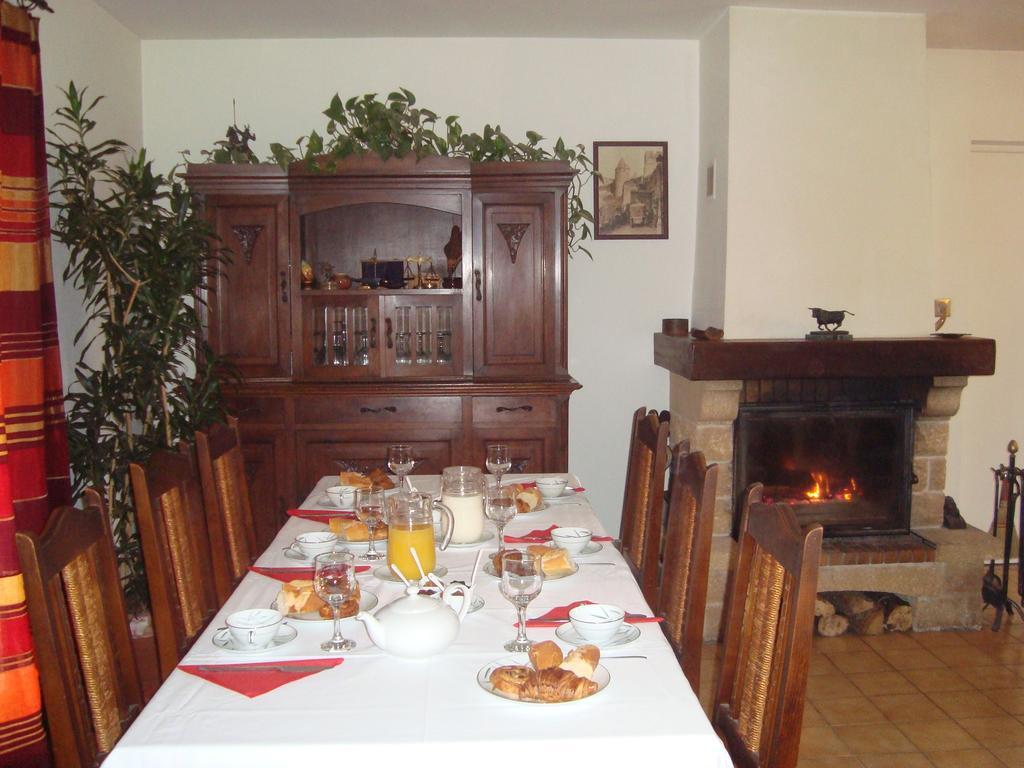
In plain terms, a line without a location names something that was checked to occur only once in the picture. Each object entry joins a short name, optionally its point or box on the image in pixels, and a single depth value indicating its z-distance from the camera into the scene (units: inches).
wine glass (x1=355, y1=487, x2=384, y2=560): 86.8
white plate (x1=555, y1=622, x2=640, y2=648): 64.4
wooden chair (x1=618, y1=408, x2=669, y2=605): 105.4
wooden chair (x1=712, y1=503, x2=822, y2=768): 58.6
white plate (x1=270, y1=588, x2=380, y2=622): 69.6
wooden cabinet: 153.9
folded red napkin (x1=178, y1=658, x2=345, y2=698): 58.0
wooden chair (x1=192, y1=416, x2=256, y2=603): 100.0
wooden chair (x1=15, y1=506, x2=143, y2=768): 59.3
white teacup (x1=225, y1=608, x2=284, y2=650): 63.3
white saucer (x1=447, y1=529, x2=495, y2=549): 89.4
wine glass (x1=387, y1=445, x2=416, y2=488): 104.9
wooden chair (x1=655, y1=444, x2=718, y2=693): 83.0
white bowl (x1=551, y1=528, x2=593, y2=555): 87.0
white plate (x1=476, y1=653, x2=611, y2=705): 57.1
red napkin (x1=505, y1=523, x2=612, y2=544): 91.2
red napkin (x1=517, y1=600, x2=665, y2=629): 68.2
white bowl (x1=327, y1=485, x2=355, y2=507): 106.9
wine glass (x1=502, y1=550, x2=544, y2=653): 62.8
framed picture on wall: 170.9
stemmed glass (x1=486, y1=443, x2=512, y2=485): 104.5
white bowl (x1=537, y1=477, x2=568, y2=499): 111.7
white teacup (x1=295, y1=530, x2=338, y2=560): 87.3
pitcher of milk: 89.3
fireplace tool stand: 146.8
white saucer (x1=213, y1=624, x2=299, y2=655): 63.9
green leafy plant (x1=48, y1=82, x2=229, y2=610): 126.5
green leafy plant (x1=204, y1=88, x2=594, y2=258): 152.9
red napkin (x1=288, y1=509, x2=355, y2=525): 101.2
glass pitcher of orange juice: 76.9
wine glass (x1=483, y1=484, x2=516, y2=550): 84.6
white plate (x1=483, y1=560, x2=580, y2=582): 80.2
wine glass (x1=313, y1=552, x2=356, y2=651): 63.6
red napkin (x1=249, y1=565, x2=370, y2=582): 80.2
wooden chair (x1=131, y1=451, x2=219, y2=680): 80.9
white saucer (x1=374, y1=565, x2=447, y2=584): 78.7
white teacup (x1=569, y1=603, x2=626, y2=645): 64.5
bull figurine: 147.1
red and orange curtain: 103.7
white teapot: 61.3
